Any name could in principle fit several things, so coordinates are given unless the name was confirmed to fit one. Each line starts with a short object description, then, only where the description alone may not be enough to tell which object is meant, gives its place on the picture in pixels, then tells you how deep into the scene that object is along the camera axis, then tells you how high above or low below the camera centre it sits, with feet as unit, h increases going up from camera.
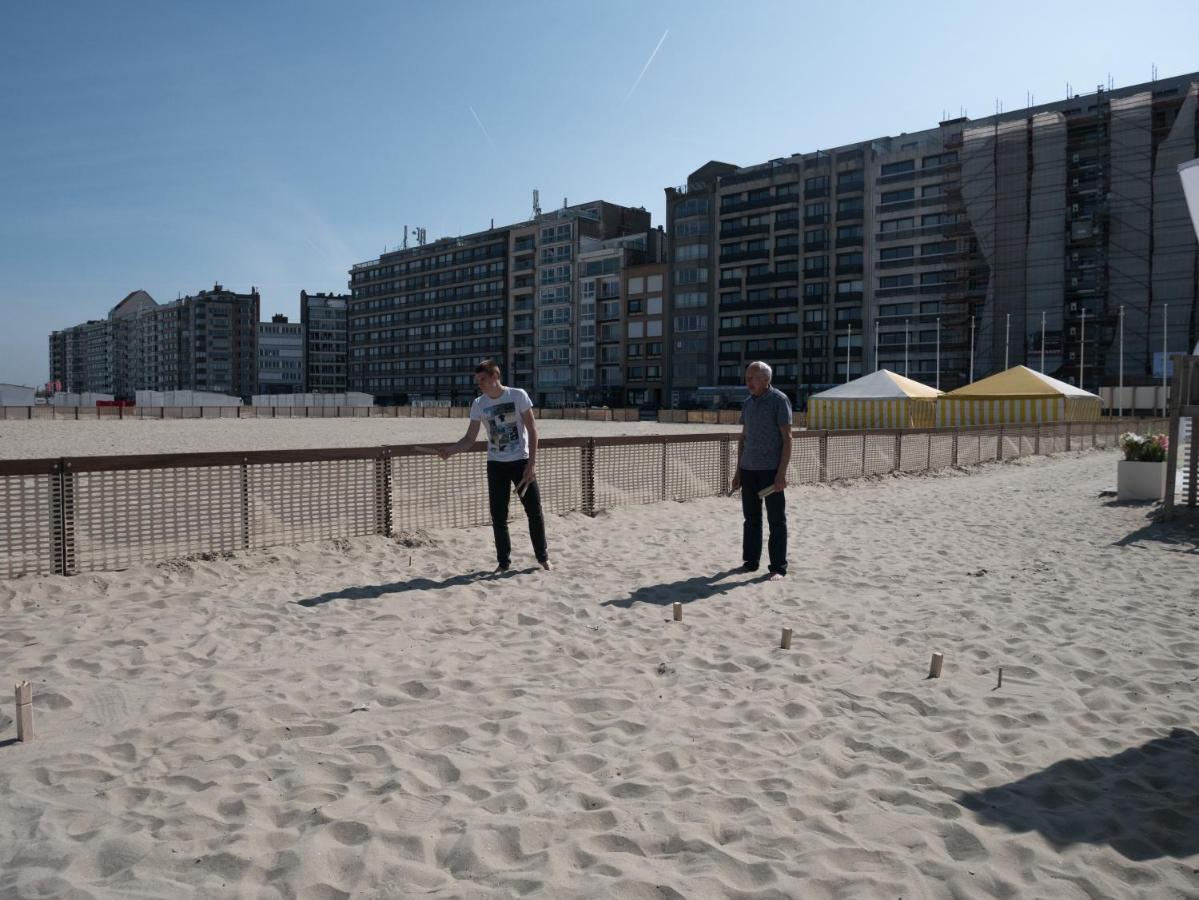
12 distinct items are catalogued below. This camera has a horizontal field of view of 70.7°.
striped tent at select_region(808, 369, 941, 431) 118.73 +0.24
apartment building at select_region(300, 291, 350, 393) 503.20 +35.23
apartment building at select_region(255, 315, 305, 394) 526.57 +27.75
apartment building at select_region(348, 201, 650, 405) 351.46 +44.16
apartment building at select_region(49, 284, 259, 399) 530.68 +37.65
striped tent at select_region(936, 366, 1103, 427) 114.01 +0.62
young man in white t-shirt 23.72 -1.09
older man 24.11 -1.40
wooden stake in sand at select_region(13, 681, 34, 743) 12.51 -4.67
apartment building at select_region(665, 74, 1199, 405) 213.66 +45.35
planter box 41.14 -3.63
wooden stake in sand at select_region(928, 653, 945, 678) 15.84 -4.89
